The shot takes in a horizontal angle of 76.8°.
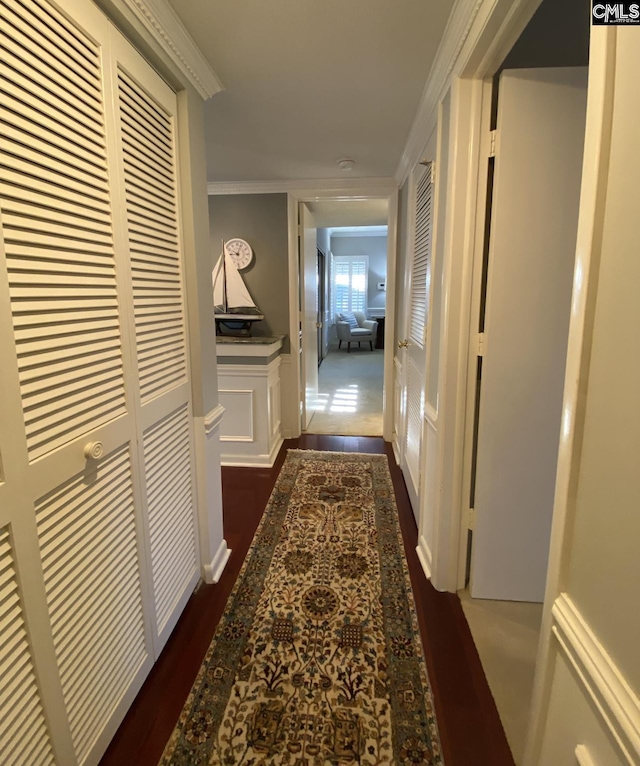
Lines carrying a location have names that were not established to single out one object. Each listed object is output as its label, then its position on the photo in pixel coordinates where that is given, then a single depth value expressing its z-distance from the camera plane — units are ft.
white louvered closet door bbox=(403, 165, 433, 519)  6.98
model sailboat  11.12
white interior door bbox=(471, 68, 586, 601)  4.72
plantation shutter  31.32
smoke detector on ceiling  9.06
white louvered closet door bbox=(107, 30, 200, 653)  4.12
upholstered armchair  29.19
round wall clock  11.34
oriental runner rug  4.00
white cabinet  10.23
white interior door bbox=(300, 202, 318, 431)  11.75
